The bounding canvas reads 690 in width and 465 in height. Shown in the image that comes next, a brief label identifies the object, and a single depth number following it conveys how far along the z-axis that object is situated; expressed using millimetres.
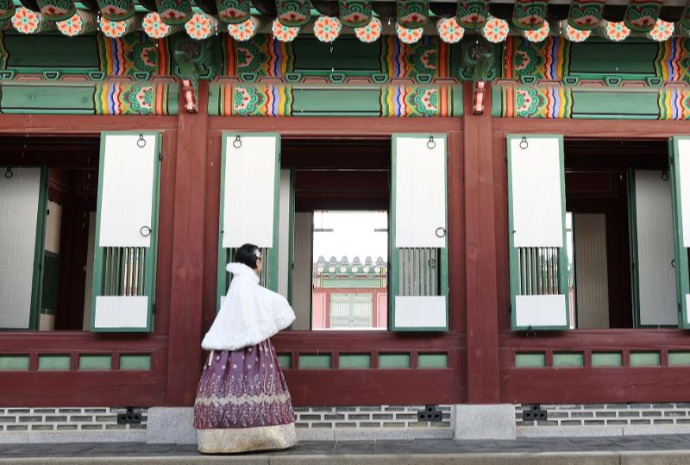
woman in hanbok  5172
